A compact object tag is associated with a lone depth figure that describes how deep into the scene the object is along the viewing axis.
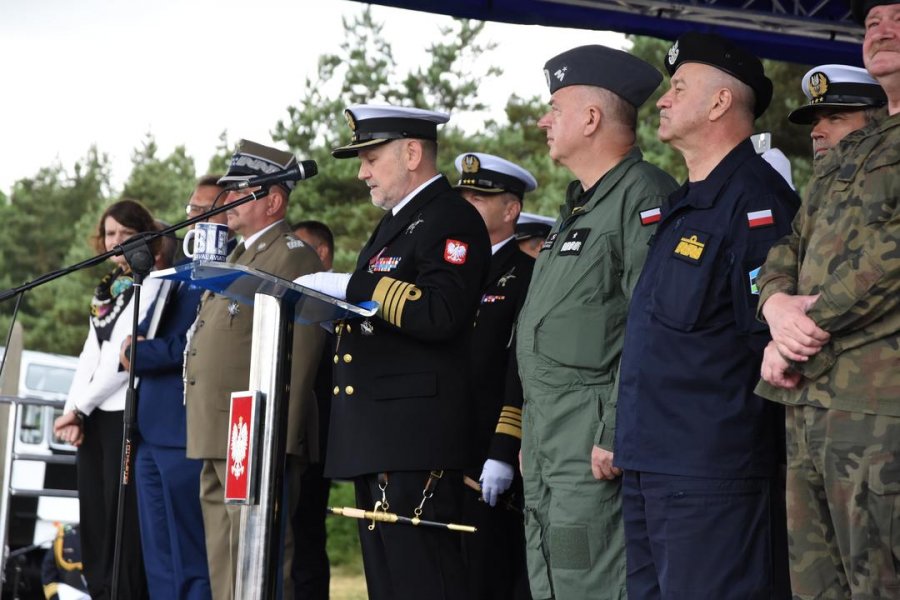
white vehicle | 6.47
